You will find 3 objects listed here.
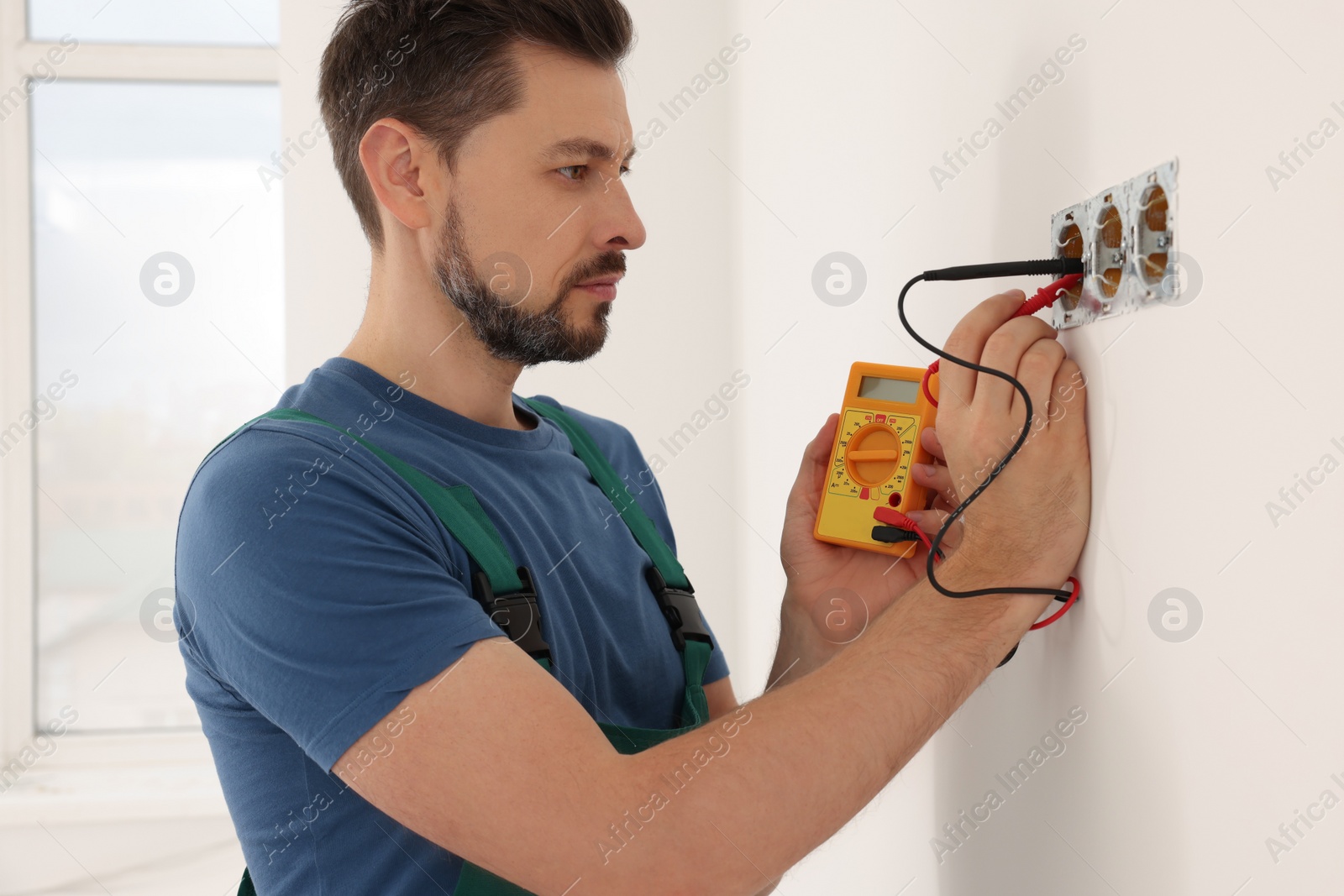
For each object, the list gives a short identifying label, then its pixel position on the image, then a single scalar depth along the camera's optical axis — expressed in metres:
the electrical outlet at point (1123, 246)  0.53
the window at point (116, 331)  2.41
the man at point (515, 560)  0.62
